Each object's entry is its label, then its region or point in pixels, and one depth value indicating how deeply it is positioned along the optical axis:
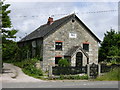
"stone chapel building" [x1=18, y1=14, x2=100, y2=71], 27.22
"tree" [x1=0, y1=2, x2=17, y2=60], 20.09
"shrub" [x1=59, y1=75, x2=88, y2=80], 19.50
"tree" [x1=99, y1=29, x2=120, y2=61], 42.14
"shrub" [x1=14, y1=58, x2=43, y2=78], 21.70
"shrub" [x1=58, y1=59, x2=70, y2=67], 25.48
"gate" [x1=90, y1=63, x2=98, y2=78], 20.98
